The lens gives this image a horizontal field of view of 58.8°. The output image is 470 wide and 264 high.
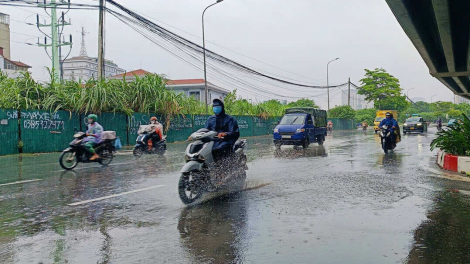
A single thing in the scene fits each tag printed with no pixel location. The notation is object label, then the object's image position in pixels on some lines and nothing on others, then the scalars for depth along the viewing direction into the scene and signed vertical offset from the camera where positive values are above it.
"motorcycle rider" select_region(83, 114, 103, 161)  12.12 -0.23
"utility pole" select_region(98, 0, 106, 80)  21.72 +4.56
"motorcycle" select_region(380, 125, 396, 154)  16.42 -0.61
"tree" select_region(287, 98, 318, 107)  73.00 +4.00
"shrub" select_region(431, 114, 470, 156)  11.00 -0.45
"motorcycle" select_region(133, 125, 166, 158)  16.33 -0.73
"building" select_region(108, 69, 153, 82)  61.92 +8.44
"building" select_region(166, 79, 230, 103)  62.10 +6.00
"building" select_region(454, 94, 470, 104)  158.05 +9.40
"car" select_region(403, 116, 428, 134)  39.91 -0.17
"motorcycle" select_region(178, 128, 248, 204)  6.78 -0.76
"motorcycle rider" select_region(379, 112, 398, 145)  16.66 +0.06
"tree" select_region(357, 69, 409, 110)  76.38 +6.36
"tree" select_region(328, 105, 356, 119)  65.56 +2.07
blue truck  19.58 -0.21
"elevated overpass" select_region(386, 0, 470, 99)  11.21 +3.06
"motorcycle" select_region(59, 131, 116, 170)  11.81 -0.73
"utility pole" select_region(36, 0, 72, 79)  52.00 +11.82
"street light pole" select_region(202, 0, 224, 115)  29.08 +5.88
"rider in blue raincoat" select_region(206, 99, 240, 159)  7.97 +0.03
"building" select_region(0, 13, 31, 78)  69.94 +15.27
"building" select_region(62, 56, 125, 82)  96.97 +14.86
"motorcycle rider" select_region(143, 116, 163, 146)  16.51 -0.23
